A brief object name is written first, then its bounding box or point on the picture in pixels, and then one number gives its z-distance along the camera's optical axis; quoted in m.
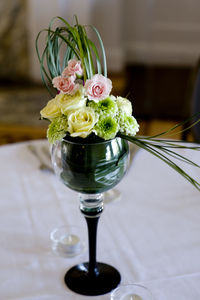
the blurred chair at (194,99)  1.70
